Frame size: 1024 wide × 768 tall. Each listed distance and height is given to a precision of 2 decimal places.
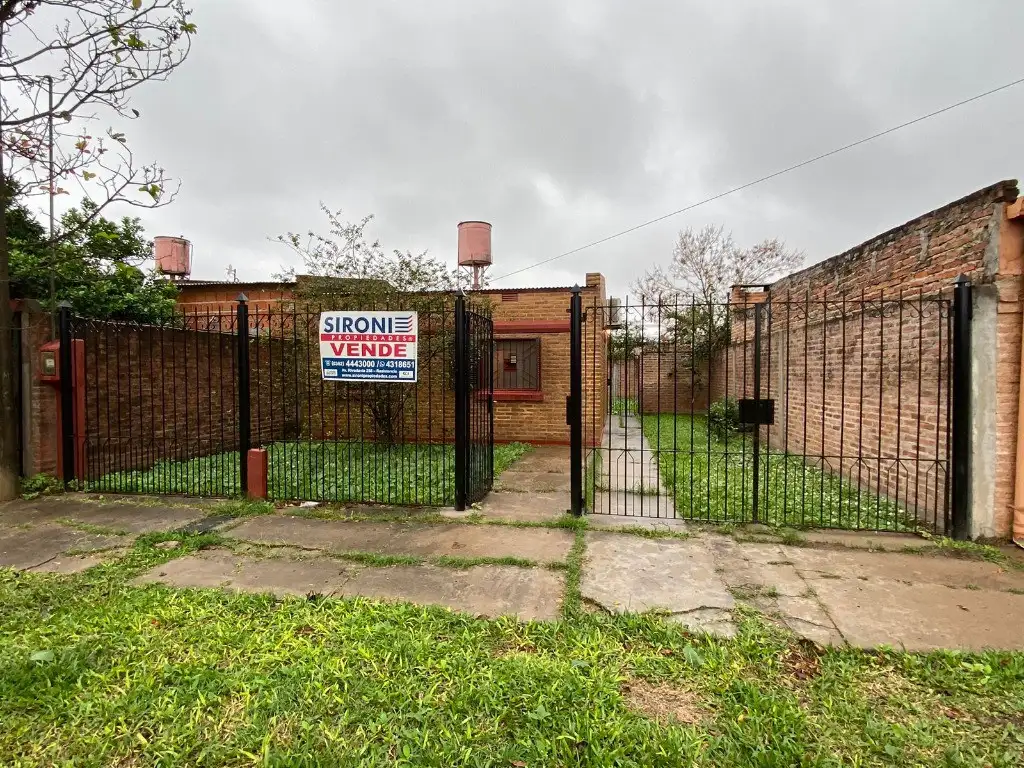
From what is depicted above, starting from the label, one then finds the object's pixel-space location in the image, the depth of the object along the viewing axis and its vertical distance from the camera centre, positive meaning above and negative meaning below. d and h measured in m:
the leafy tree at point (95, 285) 7.01 +1.52
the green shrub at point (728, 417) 11.77 -0.94
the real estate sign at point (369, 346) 5.45 +0.37
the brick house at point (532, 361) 10.41 +0.39
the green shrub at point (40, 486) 6.01 -1.23
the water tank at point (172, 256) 14.41 +3.59
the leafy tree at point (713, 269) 19.41 +4.25
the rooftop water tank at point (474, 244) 11.85 +3.17
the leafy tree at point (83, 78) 3.67 +2.26
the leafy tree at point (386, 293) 8.59 +1.50
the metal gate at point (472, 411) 5.32 -0.37
